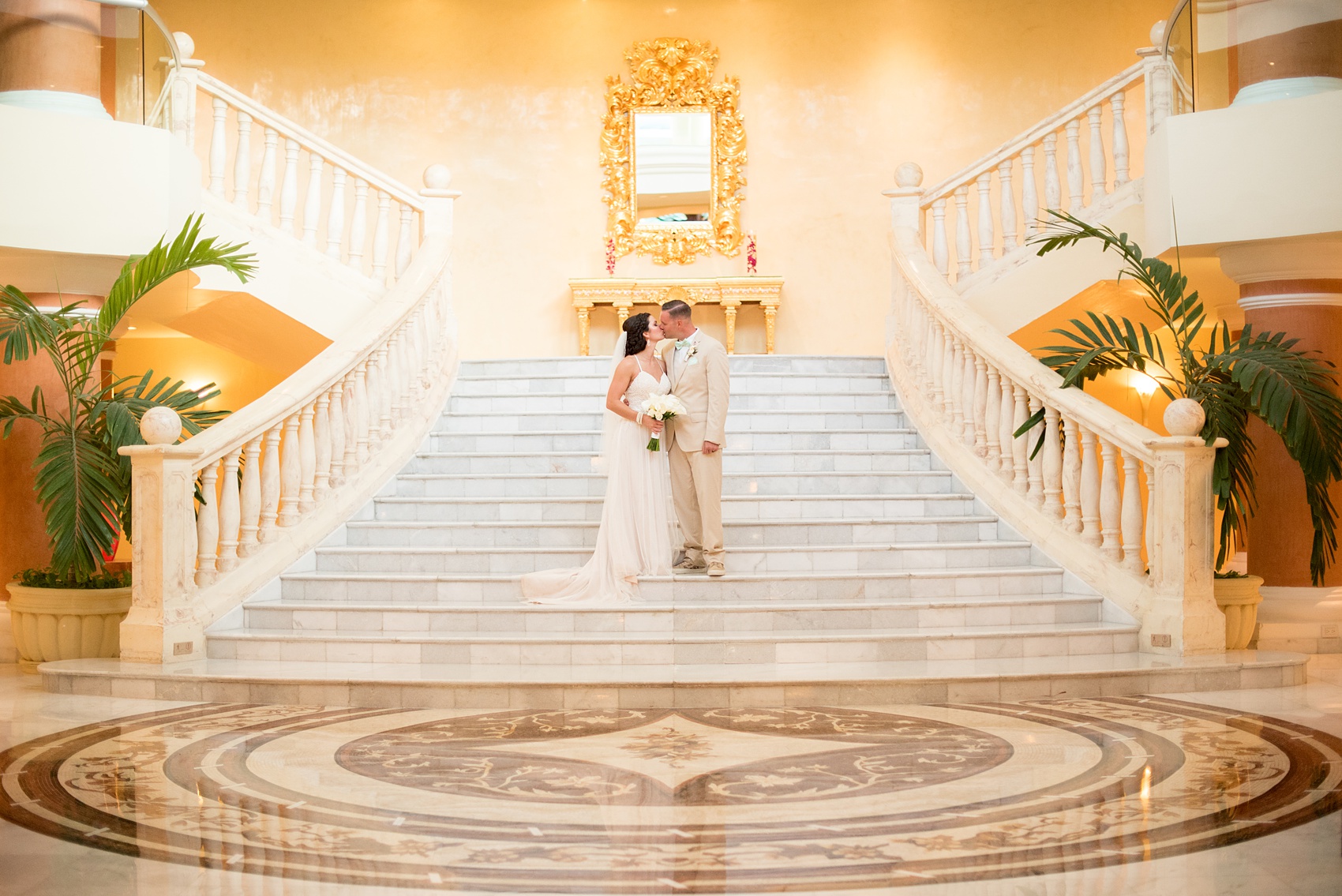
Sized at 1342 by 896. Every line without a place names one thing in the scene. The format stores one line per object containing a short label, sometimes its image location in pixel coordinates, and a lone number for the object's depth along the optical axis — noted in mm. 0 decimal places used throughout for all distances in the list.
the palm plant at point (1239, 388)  5961
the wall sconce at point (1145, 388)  11383
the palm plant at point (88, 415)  6156
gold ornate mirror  12383
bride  6273
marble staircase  5297
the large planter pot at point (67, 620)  6285
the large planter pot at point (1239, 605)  6312
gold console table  11758
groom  6406
